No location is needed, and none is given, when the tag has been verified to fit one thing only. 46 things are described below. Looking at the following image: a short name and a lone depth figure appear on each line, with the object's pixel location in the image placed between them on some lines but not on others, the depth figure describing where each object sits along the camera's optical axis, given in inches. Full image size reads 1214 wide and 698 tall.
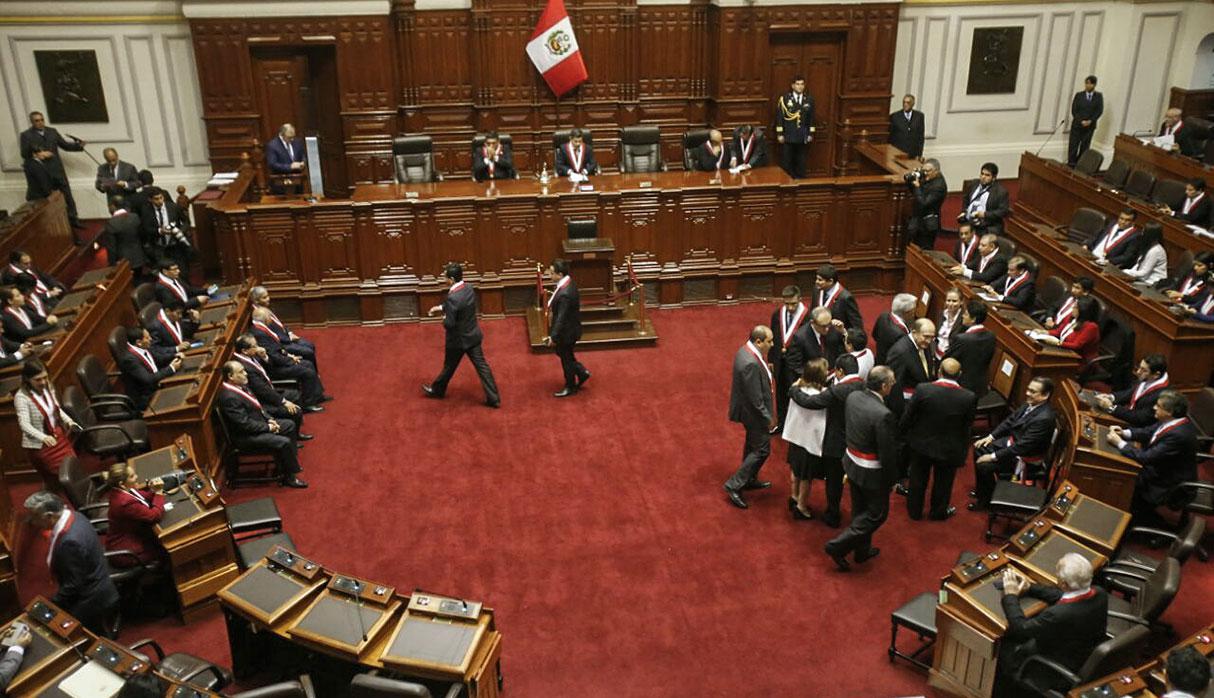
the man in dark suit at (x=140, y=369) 331.0
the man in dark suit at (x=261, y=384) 330.0
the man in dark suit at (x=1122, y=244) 411.5
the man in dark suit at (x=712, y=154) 506.3
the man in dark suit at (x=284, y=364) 355.9
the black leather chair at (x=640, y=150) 517.3
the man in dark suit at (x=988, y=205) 440.5
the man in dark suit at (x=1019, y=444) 292.0
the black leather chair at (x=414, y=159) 502.3
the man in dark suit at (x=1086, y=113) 576.4
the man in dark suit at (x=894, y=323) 330.0
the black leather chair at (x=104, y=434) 311.9
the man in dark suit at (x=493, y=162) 486.9
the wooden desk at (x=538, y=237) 432.8
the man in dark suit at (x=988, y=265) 391.5
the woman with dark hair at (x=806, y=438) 279.9
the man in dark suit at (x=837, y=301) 342.6
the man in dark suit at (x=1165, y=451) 274.5
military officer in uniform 537.6
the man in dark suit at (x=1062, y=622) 204.8
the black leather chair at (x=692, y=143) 524.4
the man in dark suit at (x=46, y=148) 507.8
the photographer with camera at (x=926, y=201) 448.5
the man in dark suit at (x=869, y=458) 258.5
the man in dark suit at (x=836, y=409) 274.2
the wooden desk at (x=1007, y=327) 334.0
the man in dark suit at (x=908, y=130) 557.0
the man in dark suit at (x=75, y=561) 229.1
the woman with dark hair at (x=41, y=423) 293.9
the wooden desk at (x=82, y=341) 316.8
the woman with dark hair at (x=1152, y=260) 396.2
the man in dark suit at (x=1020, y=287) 371.3
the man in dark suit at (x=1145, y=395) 304.0
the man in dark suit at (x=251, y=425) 310.7
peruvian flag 537.0
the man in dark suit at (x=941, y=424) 279.6
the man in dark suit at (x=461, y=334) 354.9
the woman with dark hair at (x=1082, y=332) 343.0
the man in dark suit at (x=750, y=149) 512.1
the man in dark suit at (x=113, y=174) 484.7
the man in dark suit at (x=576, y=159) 493.4
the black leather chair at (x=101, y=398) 325.7
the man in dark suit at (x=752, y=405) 294.5
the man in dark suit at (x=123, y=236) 429.1
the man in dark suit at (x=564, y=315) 364.2
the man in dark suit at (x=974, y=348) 318.3
